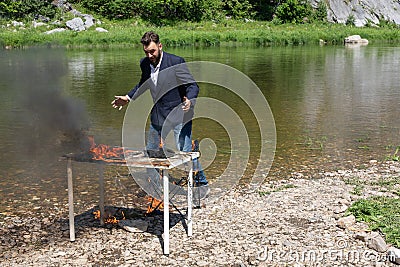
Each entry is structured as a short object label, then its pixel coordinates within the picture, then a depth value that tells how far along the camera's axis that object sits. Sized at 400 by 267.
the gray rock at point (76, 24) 52.41
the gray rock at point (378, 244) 5.88
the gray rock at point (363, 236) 6.14
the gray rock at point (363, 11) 72.94
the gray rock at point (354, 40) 53.09
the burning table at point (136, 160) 6.00
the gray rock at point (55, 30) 48.28
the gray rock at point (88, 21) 53.97
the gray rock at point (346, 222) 6.60
